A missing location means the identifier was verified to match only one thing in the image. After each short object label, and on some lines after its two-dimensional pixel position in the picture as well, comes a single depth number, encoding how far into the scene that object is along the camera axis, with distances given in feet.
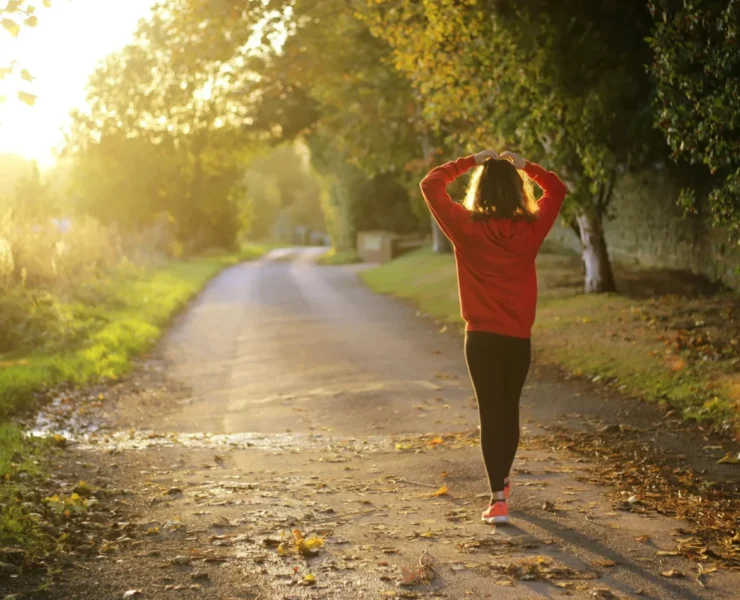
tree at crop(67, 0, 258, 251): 134.92
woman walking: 20.47
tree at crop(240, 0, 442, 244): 67.92
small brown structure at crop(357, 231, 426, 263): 140.26
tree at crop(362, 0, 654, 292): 53.78
